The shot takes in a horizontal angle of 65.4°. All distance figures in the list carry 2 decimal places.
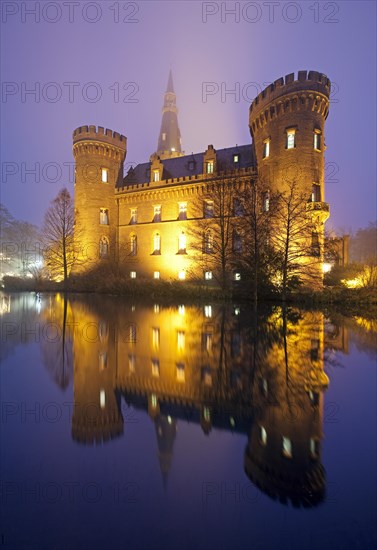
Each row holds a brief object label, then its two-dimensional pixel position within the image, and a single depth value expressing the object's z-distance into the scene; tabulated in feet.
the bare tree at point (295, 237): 69.41
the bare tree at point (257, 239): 69.97
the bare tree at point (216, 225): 81.82
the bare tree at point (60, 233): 114.21
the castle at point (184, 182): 83.20
